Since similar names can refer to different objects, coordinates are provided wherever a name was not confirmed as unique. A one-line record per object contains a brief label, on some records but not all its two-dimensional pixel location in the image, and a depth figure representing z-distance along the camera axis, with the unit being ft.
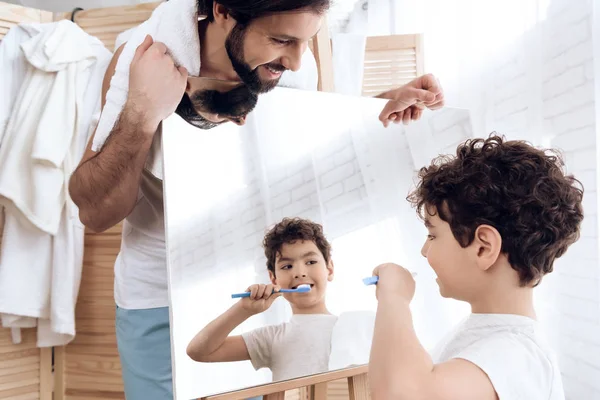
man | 3.47
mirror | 3.36
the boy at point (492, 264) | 3.04
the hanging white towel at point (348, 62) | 6.23
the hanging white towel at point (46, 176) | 6.14
